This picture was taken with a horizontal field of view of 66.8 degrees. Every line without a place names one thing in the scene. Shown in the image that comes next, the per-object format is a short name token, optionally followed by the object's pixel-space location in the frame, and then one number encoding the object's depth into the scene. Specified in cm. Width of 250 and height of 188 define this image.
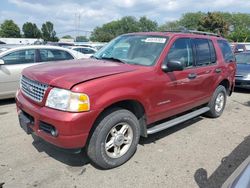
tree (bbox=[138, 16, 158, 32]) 6994
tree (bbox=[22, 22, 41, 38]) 6405
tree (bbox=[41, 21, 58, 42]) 5901
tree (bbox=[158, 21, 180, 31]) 7537
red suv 227
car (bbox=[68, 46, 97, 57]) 1380
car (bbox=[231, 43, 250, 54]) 1331
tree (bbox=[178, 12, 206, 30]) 7497
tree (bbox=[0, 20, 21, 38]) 6410
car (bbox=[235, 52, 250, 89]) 657
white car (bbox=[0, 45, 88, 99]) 472
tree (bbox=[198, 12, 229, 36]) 4465
